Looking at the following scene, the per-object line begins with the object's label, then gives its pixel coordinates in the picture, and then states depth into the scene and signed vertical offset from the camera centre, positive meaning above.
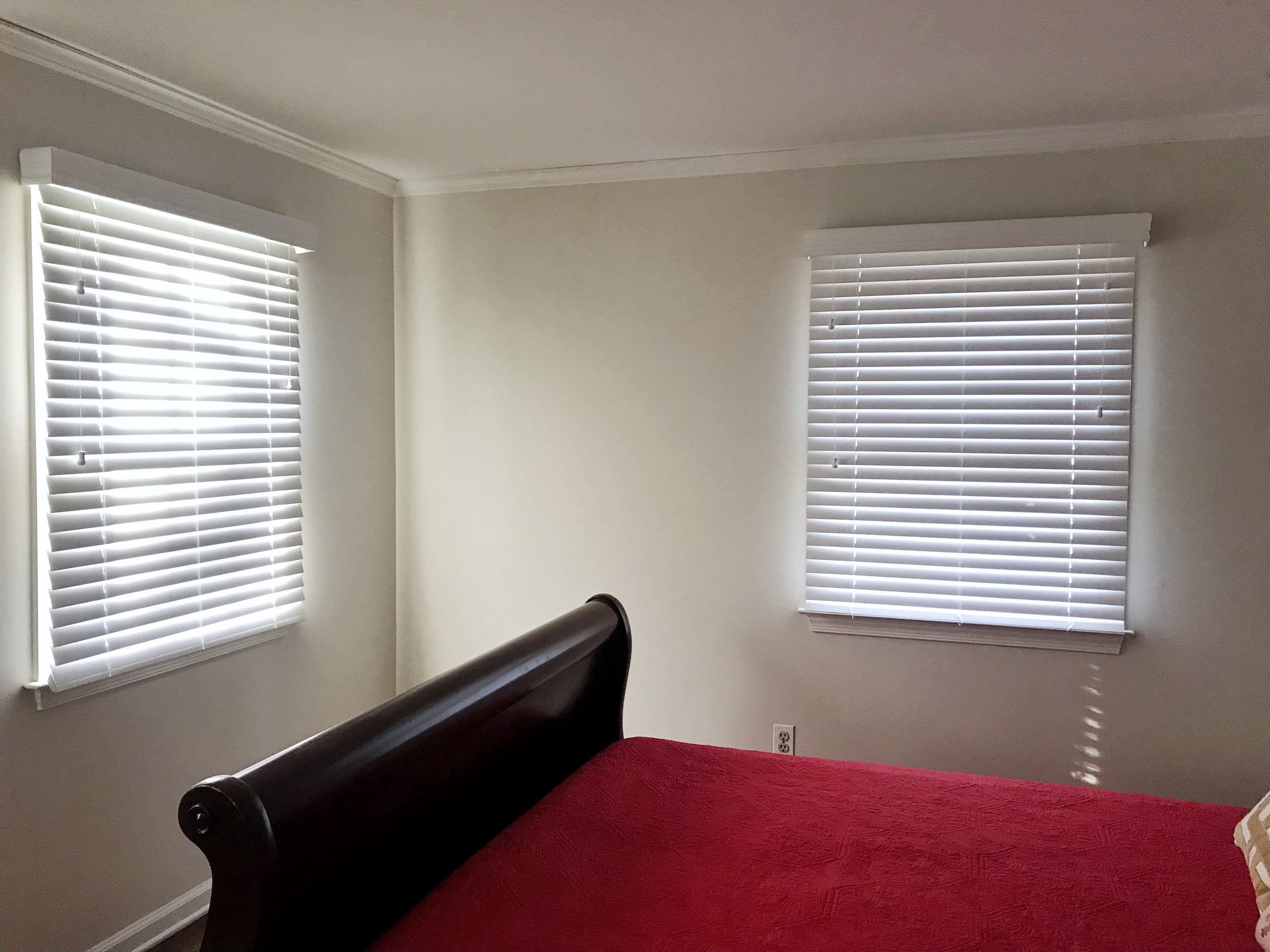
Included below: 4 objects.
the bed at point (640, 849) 1.49 -0.84
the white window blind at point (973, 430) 3.07 +0.04
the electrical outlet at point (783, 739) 3.44 -1.11
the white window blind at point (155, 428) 2.46 +0.03
